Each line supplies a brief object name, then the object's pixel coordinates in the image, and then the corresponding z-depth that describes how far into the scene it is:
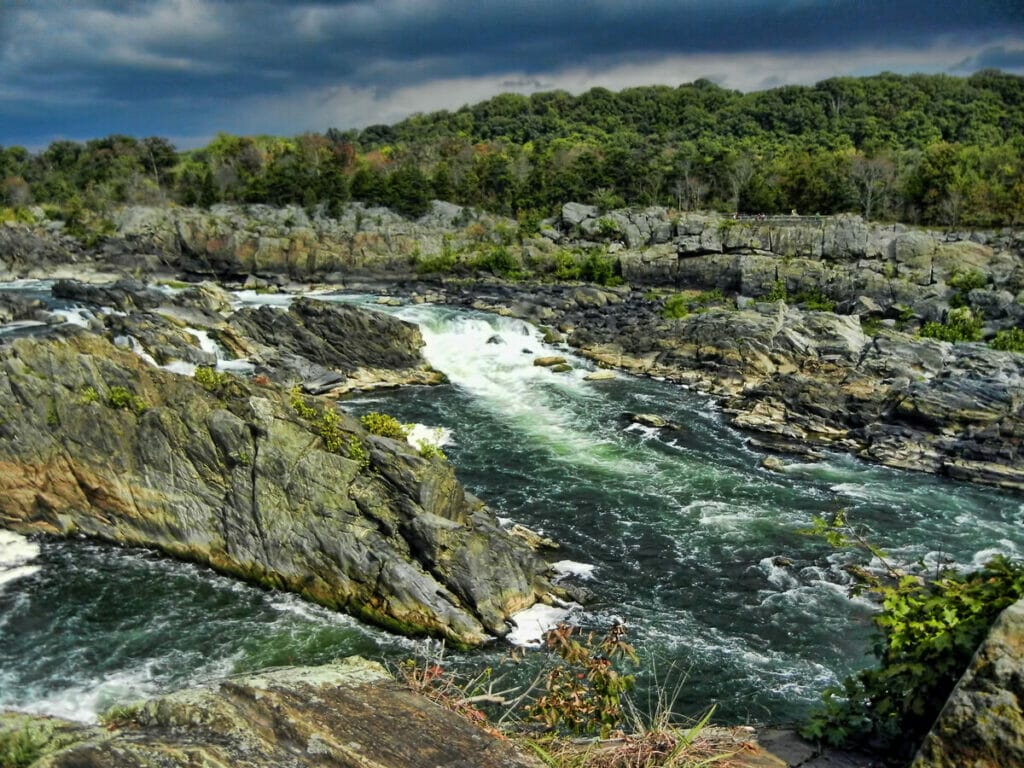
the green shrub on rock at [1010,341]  49.84
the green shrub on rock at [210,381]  26.41
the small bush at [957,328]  54.09
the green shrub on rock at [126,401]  25.95
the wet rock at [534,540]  26.27
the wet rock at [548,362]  50.91
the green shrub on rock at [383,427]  25.80
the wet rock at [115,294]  50.44
